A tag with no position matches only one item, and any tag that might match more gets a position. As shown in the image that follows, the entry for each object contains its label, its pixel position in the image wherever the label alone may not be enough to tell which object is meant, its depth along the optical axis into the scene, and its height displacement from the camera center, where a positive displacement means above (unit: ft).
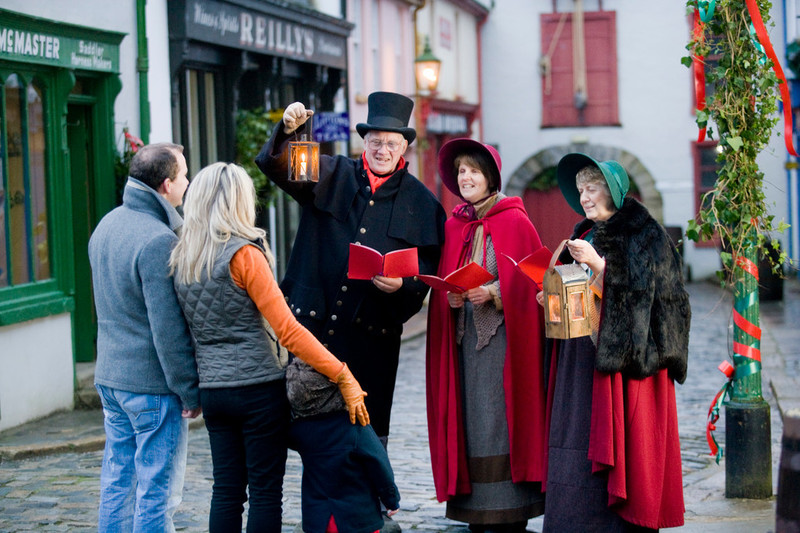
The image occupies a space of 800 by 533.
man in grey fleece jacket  25.63 -2.32
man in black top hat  30.78 -1.11
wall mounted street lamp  106.01 +5.15
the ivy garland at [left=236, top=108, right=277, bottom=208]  72.39 +1.19
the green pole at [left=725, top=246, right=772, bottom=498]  35.06 -4.57
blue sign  79.53 +1.65
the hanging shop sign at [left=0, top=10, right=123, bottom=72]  47.36 +3.37
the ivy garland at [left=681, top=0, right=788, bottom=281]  33.94 +0.67
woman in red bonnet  31.10 -3.25
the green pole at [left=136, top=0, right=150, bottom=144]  59.50 +3.18
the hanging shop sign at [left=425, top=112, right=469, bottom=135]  127.25 +2.85
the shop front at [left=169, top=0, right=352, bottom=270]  67.52 +4.05
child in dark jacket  26.79 -4.10
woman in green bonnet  27.71 -3.12
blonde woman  25.00 -2.19
